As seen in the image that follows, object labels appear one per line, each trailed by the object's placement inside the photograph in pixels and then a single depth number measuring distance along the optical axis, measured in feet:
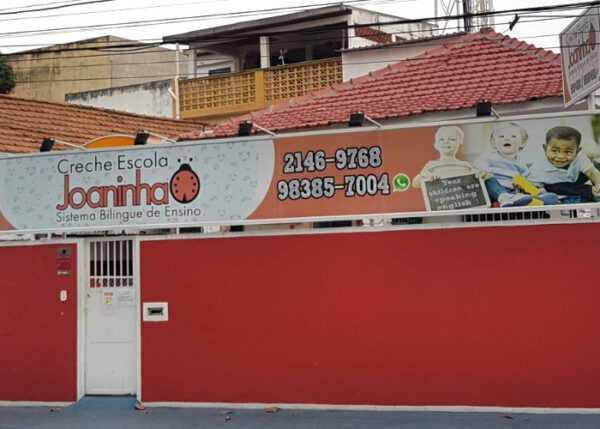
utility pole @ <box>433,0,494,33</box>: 62.39
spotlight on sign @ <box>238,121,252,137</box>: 38.47
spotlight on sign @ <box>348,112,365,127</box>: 37.37
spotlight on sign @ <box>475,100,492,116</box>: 35.32
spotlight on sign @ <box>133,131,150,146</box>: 40.29
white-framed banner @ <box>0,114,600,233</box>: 33.45
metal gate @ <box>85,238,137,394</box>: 39.17
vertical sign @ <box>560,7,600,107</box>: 33.04
